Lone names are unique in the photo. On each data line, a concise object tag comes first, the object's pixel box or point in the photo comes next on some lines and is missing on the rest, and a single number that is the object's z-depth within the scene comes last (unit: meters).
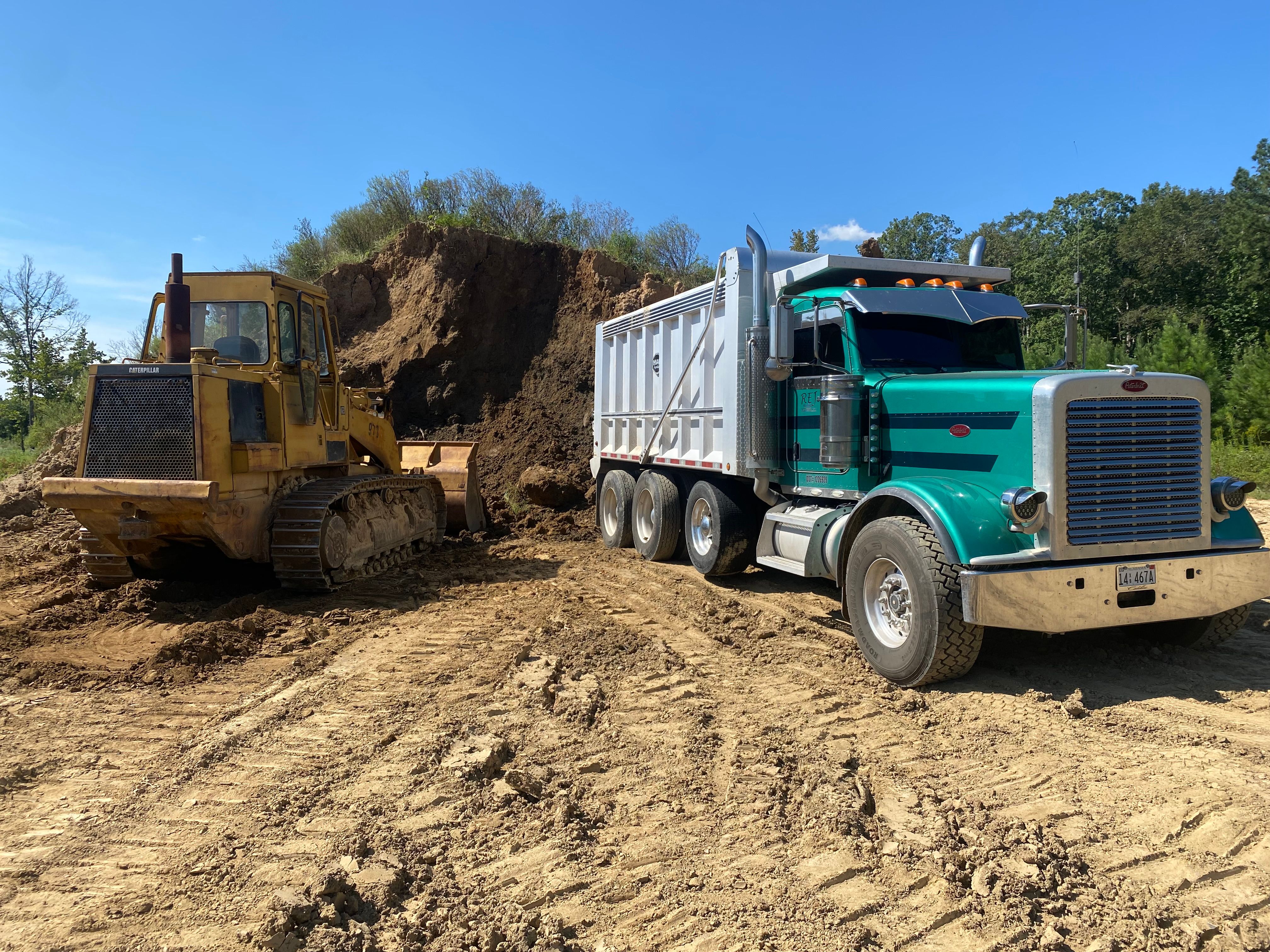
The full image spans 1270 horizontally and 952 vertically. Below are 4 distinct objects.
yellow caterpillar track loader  7.27
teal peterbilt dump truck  5.12
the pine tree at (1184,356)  20.98
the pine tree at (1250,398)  20.08
